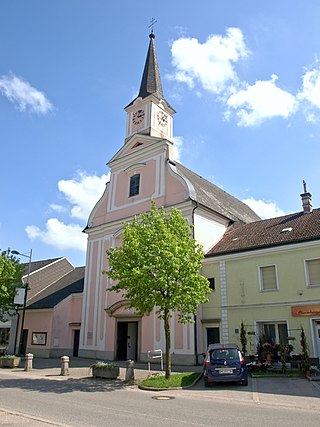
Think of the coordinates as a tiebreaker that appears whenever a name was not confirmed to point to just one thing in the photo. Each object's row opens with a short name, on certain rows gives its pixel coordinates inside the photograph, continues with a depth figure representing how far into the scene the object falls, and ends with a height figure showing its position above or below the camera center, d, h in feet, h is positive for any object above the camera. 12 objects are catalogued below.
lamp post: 82.79 +10.31
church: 77.00 +28.29
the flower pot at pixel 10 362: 68.54 -4.03
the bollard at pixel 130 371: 49.67 -3.93
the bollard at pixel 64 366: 56.95 -3.89
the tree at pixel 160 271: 50.03 +8.82
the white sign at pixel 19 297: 82.67 +8.62
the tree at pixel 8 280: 87.45 +13.22
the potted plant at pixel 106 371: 52.65 -4.19
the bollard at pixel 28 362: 64.18 -3.78
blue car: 43.93 -2.93
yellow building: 61.87 +9.20
